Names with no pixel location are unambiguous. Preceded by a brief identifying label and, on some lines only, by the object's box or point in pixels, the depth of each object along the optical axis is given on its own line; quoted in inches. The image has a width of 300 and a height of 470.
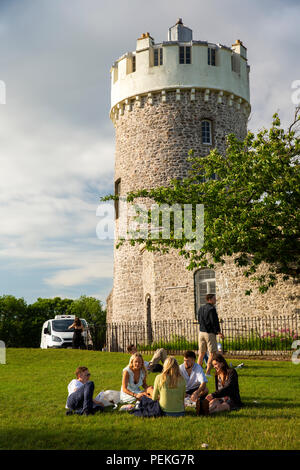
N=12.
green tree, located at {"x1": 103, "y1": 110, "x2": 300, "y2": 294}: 561.9
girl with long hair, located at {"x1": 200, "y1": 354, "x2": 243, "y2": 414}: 322.0
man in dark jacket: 471.8
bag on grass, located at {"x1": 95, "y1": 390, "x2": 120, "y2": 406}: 342.3
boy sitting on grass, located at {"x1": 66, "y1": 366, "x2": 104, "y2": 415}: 318.6
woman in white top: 340.5
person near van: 807.2
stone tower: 1118.4
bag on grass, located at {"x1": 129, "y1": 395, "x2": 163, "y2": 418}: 302.5
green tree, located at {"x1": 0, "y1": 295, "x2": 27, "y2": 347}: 2233.0
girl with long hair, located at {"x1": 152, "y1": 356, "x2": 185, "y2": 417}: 300.7
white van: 946.1
